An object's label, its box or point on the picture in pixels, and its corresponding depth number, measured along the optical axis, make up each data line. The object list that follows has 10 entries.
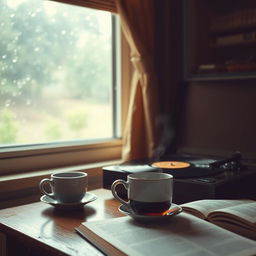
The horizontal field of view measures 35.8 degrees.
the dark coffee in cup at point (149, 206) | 0.87
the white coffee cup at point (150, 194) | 0.87
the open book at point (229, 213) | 0.82
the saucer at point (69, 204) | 0.99
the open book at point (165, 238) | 0.70
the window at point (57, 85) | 1.55
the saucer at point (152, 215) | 0.85
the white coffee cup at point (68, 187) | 1.00
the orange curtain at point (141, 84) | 1.73
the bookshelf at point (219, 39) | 1.69
